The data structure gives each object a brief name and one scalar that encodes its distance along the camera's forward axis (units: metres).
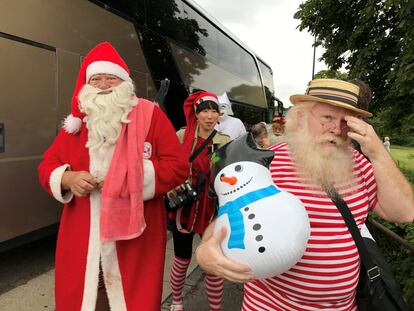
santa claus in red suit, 2.01
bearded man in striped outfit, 1.48
